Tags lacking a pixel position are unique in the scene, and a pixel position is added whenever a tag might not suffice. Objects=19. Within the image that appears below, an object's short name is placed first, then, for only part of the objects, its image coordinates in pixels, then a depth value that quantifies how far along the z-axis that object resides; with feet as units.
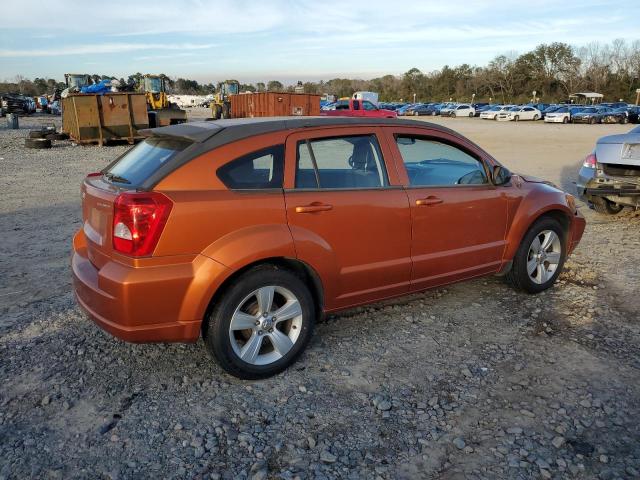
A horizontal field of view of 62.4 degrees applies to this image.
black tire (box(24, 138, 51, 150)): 62.32
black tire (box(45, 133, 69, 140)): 68.21
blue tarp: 75.00
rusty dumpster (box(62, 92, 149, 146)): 63.41
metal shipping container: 104.42
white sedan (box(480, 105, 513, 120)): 173.22
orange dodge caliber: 10.36
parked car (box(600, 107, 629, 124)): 149.59
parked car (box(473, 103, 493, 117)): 190.87
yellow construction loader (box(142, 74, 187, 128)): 74.18
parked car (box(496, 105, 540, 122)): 166.30
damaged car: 24.20
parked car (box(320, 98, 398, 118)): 102.89
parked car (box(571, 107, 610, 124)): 148.25
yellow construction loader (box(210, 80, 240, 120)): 118.52
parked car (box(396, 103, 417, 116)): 204.76
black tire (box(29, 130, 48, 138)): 66.74
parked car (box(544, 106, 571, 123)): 151.53
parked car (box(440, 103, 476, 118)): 188.72
